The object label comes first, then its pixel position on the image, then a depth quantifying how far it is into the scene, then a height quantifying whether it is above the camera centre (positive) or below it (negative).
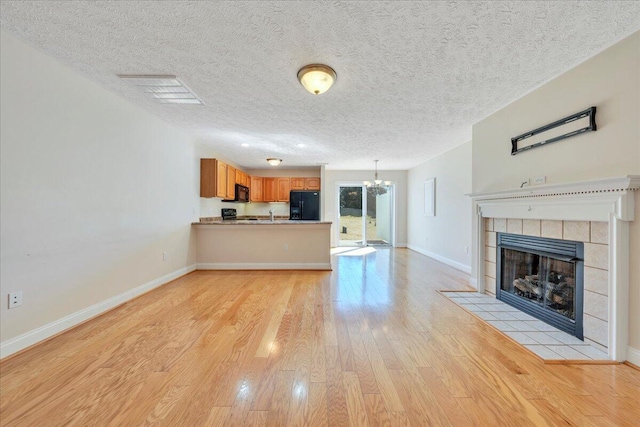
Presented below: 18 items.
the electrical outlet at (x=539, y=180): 2.58 +0.38
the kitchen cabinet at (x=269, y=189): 7.56 +0.71
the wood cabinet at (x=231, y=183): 5.61 +0.67
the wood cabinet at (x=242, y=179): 6.28 +0.89
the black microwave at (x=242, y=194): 6.14 +0.48
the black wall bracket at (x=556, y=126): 2.08 +0.85
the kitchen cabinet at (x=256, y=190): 7.43 +0.67
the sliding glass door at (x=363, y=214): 8.02 +0.02
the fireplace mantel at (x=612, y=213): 1.83 +0.04
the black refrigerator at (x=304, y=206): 7.19 +0.21
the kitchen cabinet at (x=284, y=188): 7.51 +0.74
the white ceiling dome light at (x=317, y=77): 2.25 +1.24
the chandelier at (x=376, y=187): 7.82 +0.88
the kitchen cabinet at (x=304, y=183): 7.48 +0.89
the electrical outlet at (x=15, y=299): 1.94 -0.69
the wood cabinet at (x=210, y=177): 4.94 +0.68
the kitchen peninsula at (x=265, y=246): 4.87 -0.63
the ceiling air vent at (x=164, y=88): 2.50 +1.31
